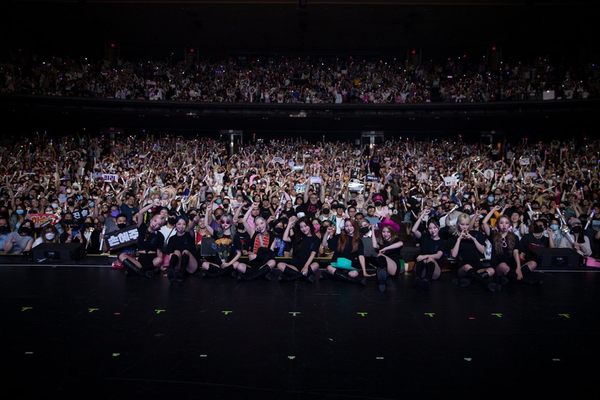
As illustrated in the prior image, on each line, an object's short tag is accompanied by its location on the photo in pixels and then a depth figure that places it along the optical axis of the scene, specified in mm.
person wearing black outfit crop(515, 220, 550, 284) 7969
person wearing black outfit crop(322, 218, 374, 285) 7914
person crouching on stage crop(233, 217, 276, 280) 8070
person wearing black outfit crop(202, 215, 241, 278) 8180
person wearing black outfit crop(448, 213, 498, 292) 7629
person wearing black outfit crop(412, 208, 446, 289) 7742
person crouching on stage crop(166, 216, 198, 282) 7832
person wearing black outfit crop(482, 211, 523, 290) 7676
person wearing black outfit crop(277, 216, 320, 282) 8000
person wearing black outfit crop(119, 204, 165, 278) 8172
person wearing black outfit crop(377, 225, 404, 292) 7824
